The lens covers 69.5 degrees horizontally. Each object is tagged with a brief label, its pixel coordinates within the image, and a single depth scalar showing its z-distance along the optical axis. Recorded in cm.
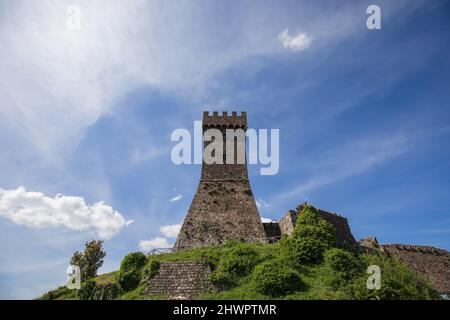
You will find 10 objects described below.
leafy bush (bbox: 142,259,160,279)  2434
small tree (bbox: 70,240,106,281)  3572
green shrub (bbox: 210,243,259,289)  2302
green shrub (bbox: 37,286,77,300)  2414
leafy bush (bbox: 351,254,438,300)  2017
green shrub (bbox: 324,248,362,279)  2286
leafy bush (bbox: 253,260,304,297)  2088
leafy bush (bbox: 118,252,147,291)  2424
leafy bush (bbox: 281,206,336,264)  2500
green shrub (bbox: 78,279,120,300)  2316
